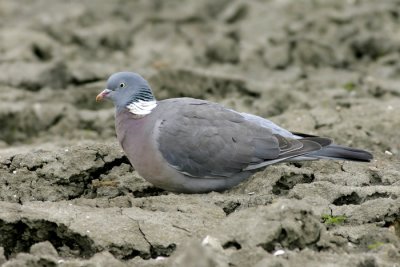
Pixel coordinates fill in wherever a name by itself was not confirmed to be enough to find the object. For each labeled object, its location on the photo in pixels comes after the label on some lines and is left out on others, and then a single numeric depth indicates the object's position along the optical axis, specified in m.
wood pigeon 10.38
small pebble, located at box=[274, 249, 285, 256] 8.08
